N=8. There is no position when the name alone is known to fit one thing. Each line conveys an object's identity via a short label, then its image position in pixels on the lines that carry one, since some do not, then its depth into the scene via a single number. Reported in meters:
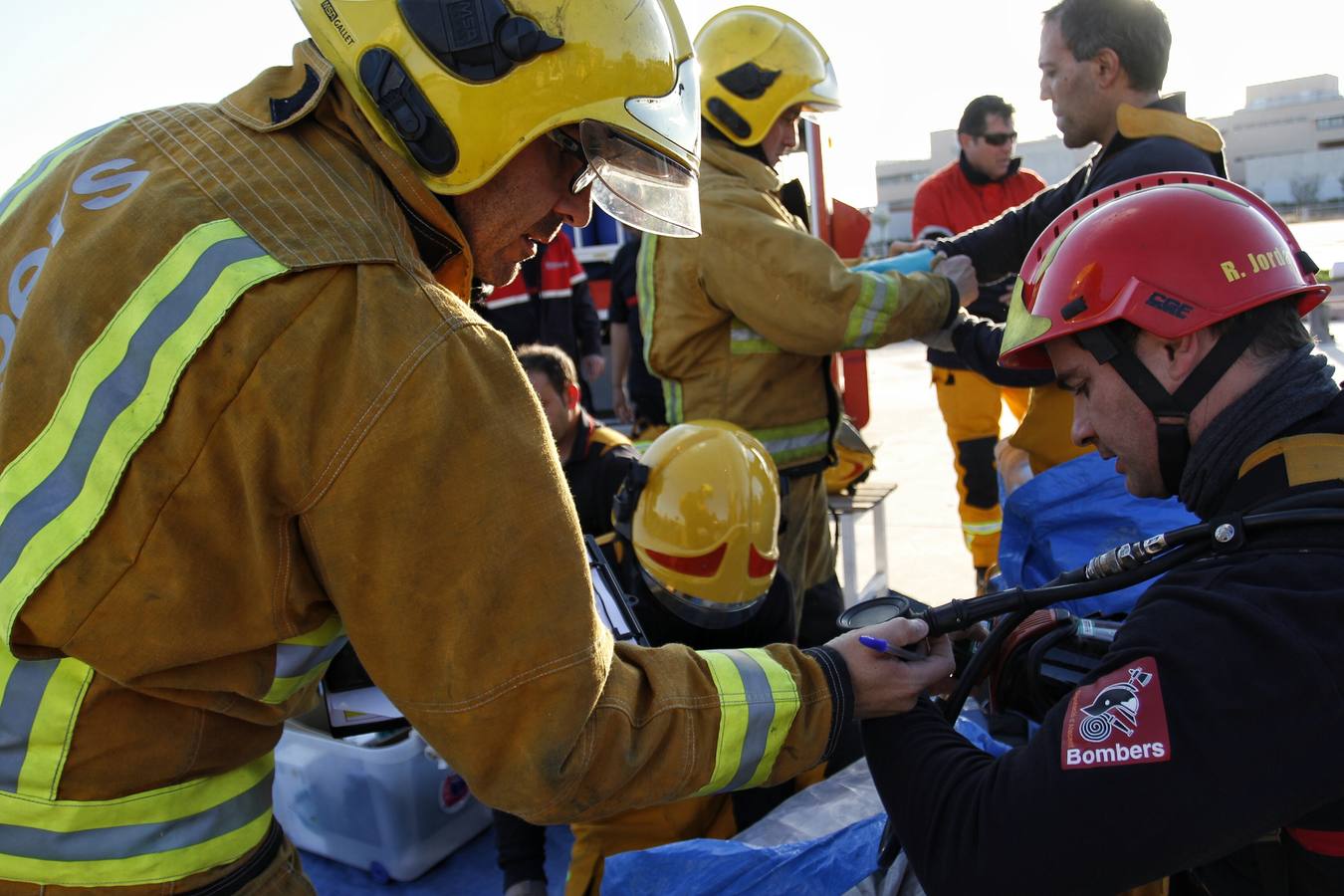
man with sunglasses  5.37
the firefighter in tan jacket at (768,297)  3.34
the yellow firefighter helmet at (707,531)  2.84
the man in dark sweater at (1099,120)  3.07
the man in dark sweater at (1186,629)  1.28
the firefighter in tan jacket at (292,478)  1.11
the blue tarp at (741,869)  2.05
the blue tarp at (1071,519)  2.65
